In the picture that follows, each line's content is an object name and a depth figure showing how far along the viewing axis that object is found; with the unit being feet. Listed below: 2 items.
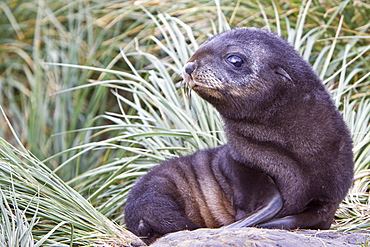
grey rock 18.95
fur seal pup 22.49
